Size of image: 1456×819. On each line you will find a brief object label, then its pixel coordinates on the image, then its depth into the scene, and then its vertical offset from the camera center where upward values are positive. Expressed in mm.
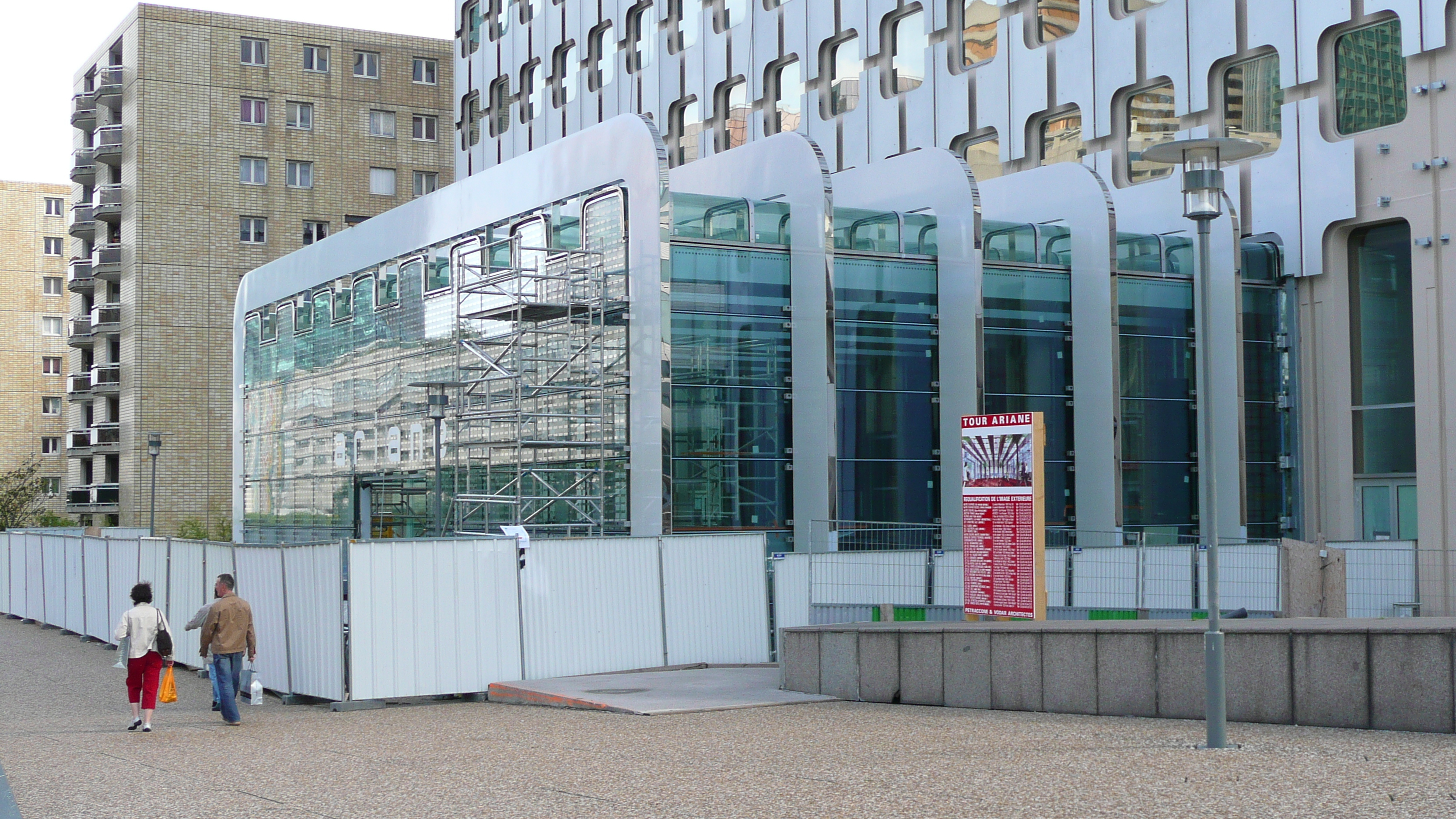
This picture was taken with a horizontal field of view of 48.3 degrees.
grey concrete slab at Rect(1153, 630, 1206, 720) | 12578 -1707
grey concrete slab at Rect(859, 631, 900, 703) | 15188 -1941
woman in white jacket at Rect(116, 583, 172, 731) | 15383 -1758
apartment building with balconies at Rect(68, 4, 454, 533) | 60719 +11143
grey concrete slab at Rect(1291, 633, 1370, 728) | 11617 -1629
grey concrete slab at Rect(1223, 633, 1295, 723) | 12094 -1669
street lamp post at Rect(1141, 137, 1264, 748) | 10719 +1378
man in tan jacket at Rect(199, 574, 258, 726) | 15945 -1667
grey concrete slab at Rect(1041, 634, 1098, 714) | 13438 -1800
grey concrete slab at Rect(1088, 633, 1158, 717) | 12961 -1756
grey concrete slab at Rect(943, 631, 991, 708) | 14359 -1862
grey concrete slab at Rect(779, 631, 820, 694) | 16016 -1972
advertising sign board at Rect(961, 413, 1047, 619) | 15062 -527
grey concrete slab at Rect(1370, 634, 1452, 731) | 11195 -1584
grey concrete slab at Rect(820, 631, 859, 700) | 15562 -1961
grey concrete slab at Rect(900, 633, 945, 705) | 14781 -1916
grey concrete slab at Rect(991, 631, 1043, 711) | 13914 -1838
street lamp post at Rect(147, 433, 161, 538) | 44625 +716
